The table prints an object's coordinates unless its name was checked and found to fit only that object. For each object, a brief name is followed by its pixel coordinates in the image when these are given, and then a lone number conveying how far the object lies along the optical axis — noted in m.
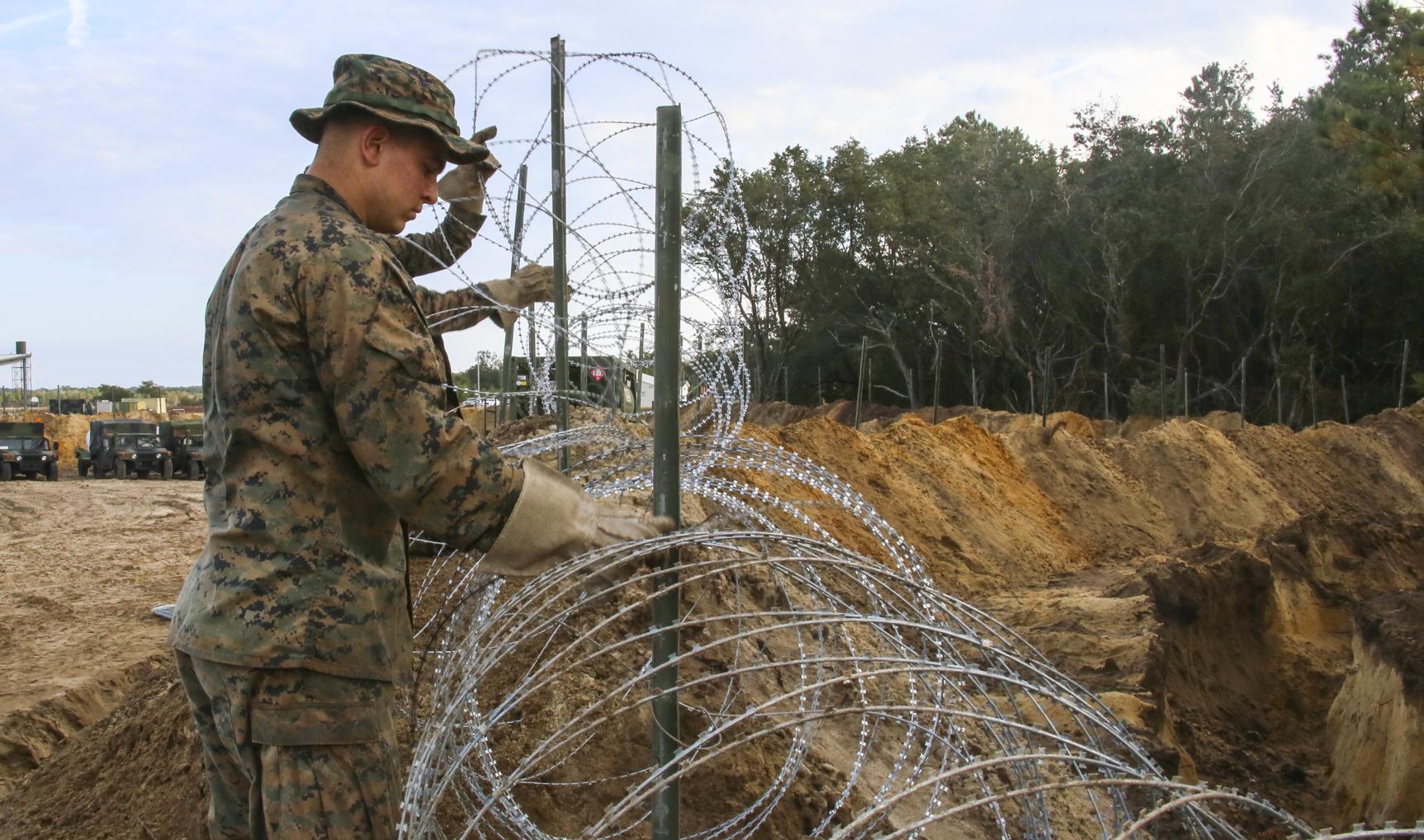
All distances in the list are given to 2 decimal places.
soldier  2.22
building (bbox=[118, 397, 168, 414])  58.29
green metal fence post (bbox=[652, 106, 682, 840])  3.00
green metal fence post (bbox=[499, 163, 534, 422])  6.09
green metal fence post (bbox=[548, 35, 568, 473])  6.29
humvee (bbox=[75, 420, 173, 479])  28.77
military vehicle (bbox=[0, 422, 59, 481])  27.30
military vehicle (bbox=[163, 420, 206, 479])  29.39
